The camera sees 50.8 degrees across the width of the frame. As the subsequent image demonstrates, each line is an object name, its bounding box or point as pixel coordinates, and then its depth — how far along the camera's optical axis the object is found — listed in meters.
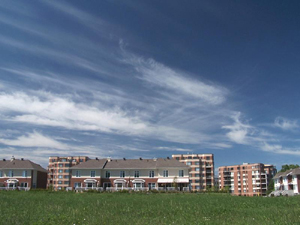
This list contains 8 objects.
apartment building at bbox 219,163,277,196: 134.25
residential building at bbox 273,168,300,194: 80.19
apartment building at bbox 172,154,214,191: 110.06
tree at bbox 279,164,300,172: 113.19
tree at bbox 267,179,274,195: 125.21
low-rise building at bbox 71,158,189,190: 68.06
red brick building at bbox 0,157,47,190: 70.94
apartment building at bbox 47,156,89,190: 121.88
